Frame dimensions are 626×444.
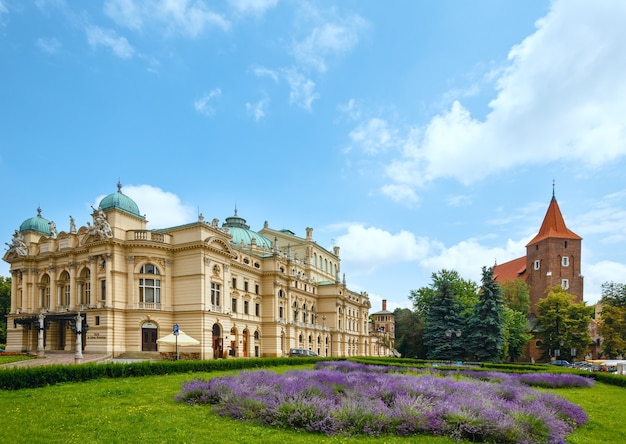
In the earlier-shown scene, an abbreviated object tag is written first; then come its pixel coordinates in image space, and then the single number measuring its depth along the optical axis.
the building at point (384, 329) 113.88
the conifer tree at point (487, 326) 51.50
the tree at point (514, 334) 57.91
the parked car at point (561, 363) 59.10
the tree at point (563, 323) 66.00
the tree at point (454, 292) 62.32
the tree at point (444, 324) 53.84
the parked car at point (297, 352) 55.17
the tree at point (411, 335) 65.81
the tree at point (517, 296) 75.81
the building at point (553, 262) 81.69
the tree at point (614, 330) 67.75
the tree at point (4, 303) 66.56
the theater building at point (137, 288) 44.41
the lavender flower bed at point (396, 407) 11.65
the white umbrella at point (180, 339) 36.53
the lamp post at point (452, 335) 52.67
